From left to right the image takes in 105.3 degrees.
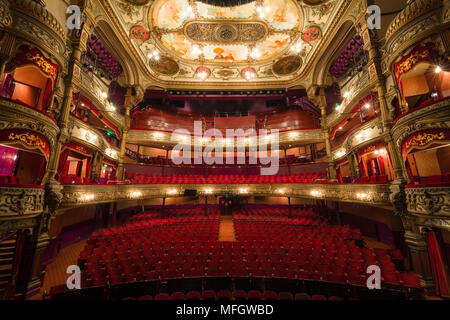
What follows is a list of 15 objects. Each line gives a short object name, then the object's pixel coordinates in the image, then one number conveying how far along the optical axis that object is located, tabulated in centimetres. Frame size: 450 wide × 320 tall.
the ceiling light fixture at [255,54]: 1079
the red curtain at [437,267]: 451
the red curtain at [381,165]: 790
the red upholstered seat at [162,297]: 375
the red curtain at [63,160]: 703
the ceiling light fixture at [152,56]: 1041
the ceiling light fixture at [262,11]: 826
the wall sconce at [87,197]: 635
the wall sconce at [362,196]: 617
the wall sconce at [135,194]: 958
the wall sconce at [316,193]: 917
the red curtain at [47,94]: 530
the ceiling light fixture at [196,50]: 1056
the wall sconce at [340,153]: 972
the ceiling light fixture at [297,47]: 1014
